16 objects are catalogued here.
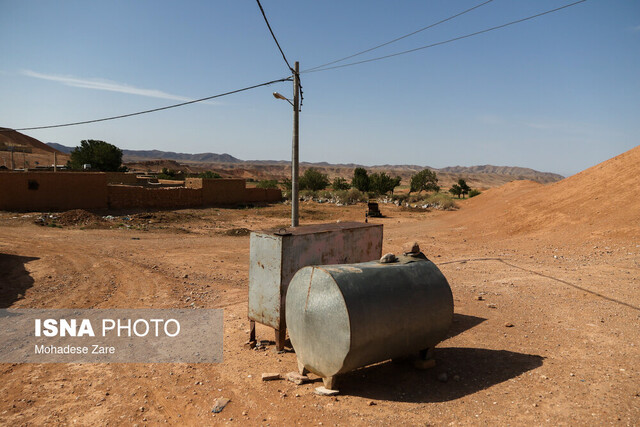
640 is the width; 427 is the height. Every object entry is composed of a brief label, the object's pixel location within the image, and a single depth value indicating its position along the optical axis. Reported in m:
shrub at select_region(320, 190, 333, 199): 37.28
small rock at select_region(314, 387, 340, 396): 4.79
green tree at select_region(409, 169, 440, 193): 53.38
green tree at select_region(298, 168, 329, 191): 46.19
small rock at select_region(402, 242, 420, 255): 5.75
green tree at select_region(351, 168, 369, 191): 45.59
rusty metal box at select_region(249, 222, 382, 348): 6.11
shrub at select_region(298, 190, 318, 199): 38.74
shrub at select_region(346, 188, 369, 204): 35.78
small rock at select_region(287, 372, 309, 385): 5.14
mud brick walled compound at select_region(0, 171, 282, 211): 20.88
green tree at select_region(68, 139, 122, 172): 48.22
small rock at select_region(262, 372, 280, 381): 5.26
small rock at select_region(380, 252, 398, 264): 5.28
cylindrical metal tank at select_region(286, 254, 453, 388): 4.53
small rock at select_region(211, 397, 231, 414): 4.63
